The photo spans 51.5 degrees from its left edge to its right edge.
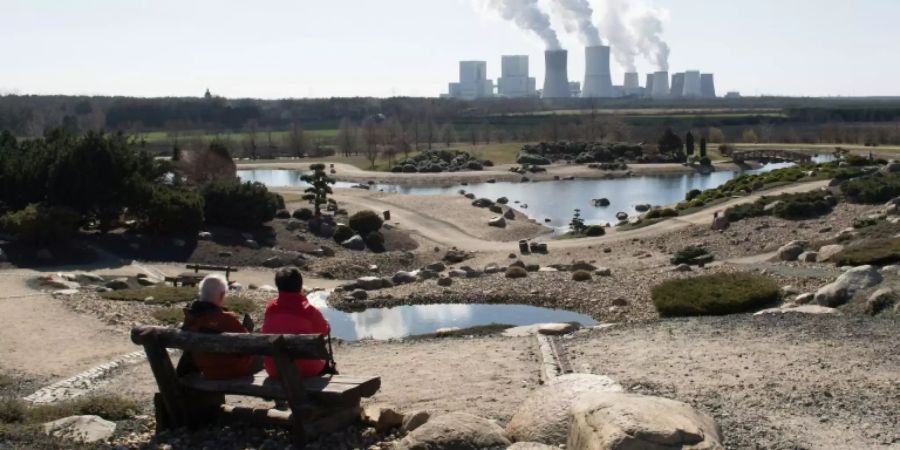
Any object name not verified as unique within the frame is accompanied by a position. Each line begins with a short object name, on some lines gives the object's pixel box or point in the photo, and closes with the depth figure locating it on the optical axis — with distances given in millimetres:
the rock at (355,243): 35938
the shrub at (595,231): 38531
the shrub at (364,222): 37656
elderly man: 8875
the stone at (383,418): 9053
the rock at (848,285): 17047
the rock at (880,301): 15656
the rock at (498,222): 44469
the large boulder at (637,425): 6891
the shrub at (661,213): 40688
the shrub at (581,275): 26469
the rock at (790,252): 25862
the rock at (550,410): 8320
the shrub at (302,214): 39469
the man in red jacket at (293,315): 8773
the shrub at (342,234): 36844
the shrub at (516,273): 28053
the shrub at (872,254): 20516
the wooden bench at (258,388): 8242
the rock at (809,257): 24419
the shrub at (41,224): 28047
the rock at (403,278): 28853
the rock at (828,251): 23750
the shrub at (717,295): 18141
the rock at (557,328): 16484
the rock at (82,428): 9148
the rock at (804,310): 16234
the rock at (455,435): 7918
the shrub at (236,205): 35312
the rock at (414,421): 9016
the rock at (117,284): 24708
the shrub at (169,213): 32000
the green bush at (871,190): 33344
